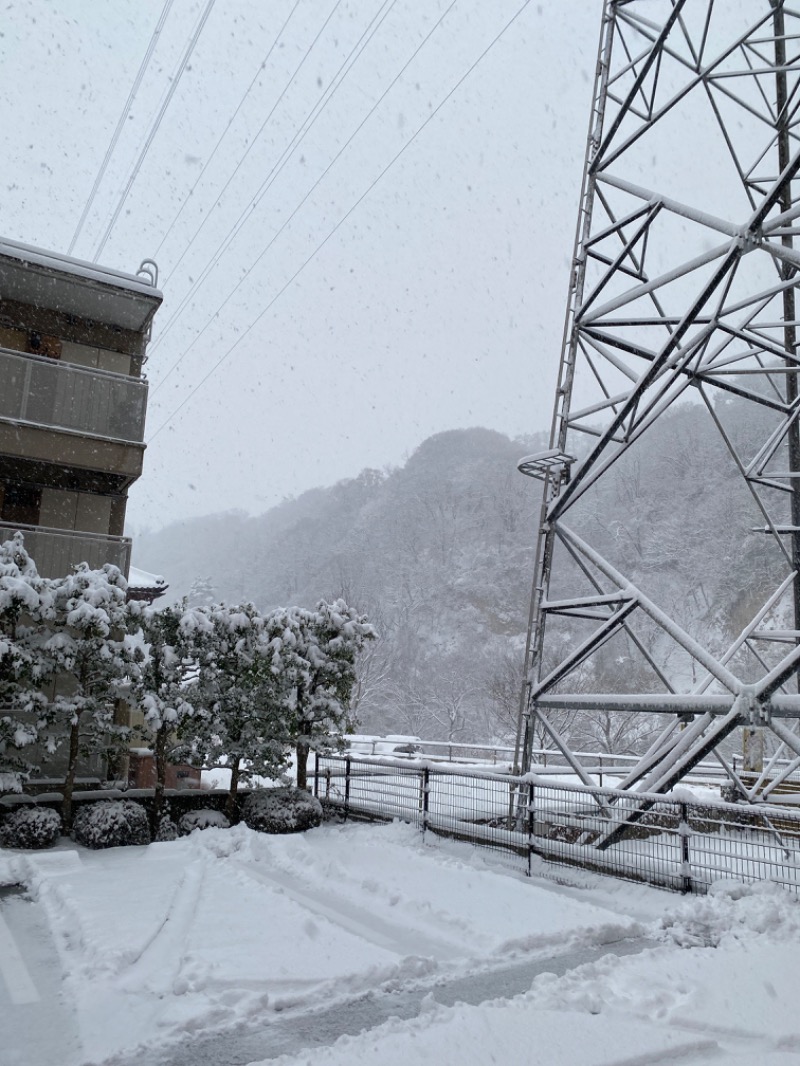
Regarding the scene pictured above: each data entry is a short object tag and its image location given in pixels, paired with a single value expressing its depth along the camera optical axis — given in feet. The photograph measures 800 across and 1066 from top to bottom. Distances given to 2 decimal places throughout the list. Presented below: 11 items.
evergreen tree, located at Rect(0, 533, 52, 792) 32.40
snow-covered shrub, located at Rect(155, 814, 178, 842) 34.76
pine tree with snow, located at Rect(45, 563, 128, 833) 34.06
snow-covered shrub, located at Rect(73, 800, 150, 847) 32.19
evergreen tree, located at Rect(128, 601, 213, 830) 35.86
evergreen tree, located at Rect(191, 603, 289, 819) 37.96
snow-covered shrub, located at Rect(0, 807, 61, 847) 30.99
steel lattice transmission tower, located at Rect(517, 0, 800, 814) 29.22
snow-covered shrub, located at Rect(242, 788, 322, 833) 35.88
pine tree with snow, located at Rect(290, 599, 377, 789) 40.70
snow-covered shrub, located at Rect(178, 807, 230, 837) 35.83
